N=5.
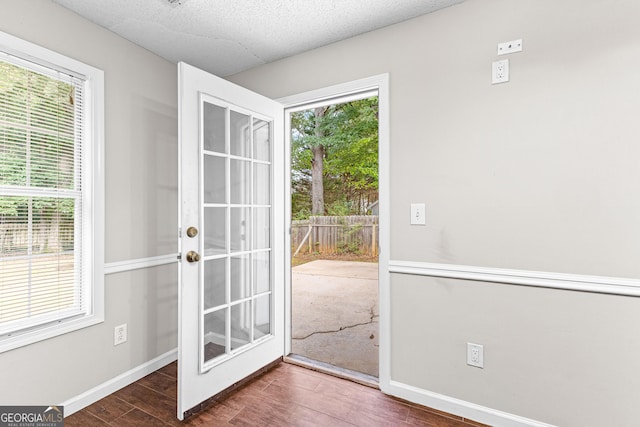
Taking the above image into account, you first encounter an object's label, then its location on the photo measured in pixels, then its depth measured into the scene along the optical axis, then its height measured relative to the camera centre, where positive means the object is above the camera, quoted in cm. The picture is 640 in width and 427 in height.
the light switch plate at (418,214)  185 +1
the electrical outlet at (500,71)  162 +78
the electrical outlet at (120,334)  200 -78
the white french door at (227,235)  172 -12
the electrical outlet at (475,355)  168 -79
